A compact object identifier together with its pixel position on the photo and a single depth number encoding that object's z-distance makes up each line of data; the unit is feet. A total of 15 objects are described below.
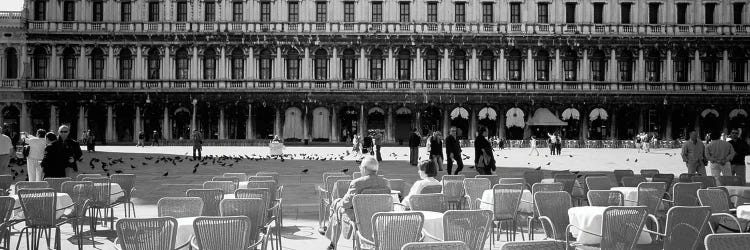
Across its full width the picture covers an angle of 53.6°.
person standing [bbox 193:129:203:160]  105.50
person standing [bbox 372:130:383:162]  93.09
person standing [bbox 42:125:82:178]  45.62
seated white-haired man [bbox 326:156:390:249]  32.27
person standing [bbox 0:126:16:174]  51.55
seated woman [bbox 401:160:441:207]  35.74
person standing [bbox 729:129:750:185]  53.01
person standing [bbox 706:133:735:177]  52.29
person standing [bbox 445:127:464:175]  62.92
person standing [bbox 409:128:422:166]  90.53
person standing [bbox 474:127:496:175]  55.26
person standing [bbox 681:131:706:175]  54.70
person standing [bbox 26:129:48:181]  52.07
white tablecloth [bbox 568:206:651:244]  29.32
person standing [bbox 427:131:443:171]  67.56
